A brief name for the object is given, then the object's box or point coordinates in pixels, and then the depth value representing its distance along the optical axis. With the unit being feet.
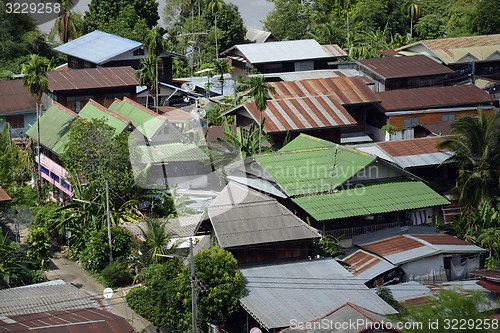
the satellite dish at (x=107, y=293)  93.56
